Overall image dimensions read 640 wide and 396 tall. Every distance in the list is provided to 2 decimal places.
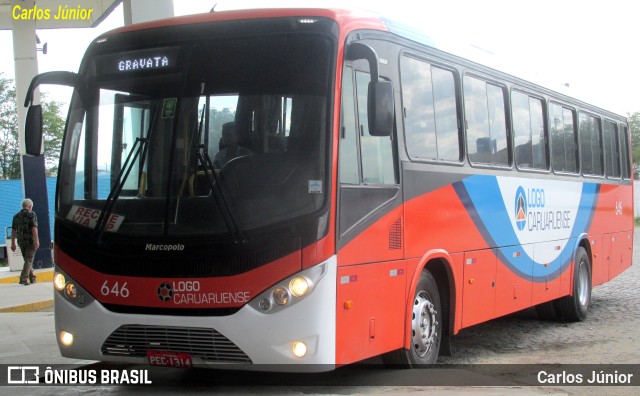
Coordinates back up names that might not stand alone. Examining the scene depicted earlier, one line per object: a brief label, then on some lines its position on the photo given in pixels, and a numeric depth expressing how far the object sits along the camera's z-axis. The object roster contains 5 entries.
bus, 6.75
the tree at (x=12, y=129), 60.41
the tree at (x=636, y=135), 83.25
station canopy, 21.86
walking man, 18.91
